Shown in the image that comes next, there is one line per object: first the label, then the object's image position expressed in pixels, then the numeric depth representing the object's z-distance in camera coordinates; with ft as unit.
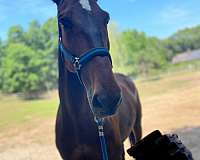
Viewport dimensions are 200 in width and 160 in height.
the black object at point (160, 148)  3.76
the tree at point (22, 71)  113.10
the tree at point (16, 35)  126.93
